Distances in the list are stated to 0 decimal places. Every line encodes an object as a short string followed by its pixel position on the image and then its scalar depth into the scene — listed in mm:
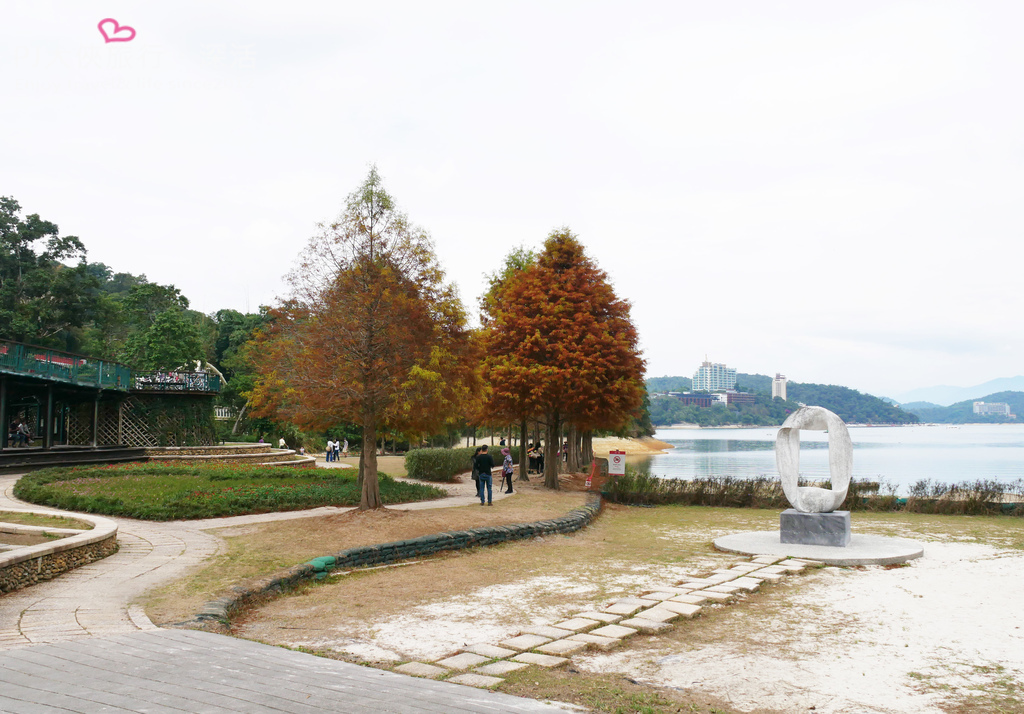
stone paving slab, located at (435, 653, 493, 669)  6477
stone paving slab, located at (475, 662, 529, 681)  6281
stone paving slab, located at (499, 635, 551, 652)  7145
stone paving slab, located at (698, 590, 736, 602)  9555
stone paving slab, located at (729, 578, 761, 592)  10225
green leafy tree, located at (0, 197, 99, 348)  51344
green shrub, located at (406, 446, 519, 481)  28828
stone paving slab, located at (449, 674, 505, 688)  5882
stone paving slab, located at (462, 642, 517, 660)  6820
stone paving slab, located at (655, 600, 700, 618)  8648
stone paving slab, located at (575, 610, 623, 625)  8312
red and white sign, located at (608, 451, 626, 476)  24616
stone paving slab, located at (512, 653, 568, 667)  6609
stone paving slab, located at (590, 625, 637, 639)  7634
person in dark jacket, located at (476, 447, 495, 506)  20219
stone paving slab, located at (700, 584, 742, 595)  9988
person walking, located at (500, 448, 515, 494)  24766
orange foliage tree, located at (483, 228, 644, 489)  26172
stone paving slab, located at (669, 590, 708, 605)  9270
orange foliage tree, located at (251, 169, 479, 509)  16203
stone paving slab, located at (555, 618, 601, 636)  7918
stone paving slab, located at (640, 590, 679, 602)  9461
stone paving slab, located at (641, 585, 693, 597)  9940
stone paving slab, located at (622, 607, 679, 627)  8406
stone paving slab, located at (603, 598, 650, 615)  8688
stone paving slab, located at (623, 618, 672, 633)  7945
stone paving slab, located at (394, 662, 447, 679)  6168
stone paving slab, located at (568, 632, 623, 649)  7289
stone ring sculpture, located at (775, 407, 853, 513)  14664
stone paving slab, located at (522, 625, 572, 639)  7609
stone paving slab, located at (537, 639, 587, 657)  6996
